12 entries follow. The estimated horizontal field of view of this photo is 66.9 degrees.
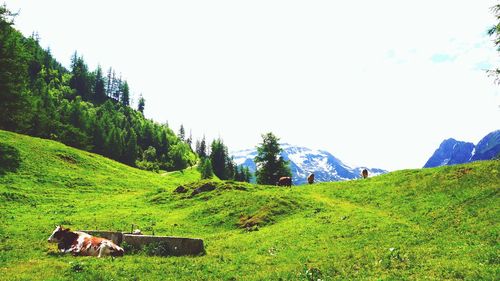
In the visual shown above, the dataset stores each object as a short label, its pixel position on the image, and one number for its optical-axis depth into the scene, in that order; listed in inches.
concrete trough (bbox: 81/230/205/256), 892.6
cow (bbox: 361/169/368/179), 2413.6
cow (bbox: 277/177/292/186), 2237.9
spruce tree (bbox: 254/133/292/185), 3681.1
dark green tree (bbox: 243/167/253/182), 7302.7
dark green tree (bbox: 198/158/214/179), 5447.3
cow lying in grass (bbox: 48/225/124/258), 857.5
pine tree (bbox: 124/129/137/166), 6630.4
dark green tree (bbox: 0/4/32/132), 2201.0
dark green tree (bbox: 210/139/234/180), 7091.5
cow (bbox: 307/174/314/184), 2561.5
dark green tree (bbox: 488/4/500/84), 1360.7
